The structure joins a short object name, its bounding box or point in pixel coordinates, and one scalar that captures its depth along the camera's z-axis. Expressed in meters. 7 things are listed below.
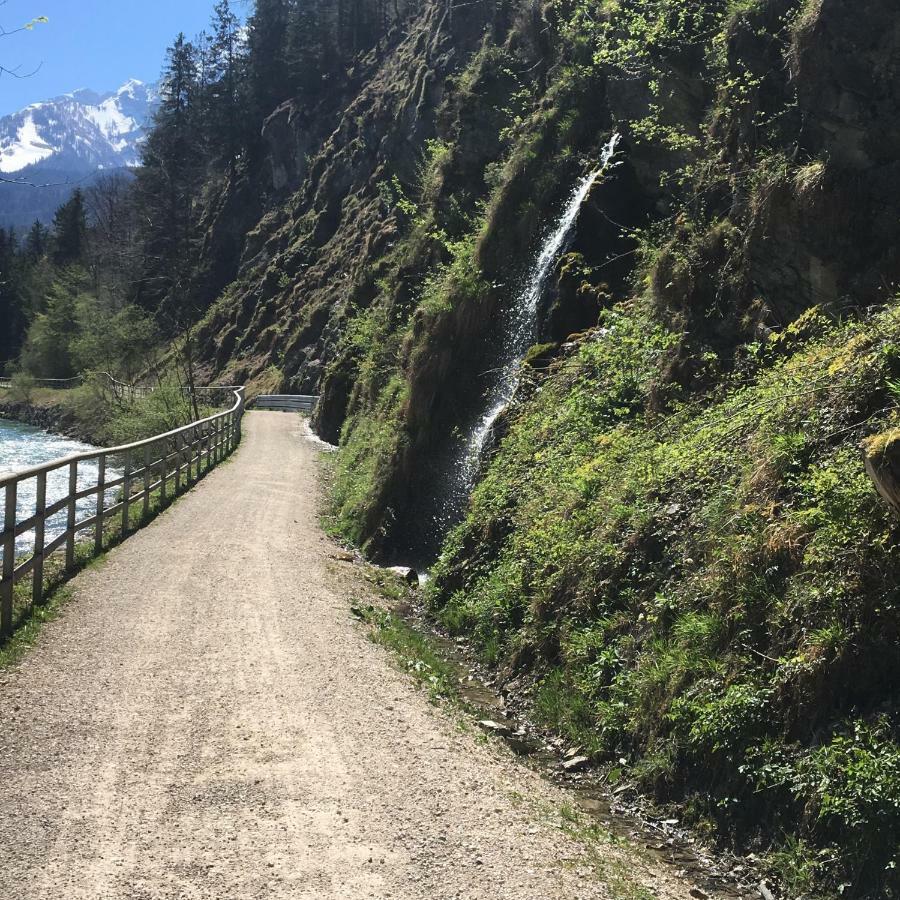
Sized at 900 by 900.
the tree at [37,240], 95.11
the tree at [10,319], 81.56
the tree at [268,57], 71.75
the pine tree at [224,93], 73.06
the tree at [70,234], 84.75
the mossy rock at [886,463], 5.21
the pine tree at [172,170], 70.50
